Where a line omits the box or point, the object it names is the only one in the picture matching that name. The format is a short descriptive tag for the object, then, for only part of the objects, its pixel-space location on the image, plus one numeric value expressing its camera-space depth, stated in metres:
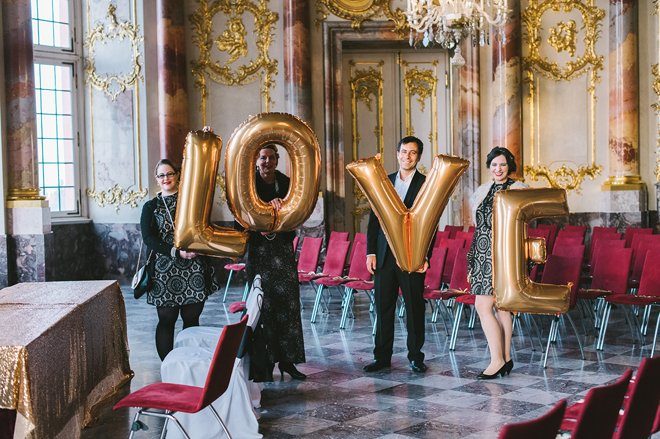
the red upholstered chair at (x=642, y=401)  3.15
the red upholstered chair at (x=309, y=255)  10.09
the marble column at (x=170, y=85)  12.96
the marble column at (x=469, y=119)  13.75
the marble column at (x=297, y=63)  13.27
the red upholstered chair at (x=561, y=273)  7.18
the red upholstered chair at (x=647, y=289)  7.45
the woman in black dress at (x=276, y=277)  6.15
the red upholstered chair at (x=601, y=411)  2.82
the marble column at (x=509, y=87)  13.53
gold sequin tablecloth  3.91
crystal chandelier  10.77
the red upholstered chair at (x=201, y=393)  4.17
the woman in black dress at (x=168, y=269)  5.96
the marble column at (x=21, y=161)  11.23
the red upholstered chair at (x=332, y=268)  9.40
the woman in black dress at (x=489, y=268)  6.09
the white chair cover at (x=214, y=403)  4.91
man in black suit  6.59
